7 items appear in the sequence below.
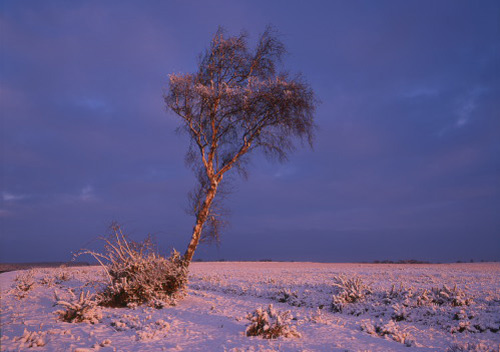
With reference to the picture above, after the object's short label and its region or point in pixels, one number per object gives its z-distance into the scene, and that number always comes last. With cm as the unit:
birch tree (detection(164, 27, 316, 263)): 1520
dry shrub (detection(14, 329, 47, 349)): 596
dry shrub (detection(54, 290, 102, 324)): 766
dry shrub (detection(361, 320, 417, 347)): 734
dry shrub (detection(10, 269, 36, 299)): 1052
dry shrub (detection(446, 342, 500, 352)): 645
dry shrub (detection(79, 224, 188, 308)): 958
